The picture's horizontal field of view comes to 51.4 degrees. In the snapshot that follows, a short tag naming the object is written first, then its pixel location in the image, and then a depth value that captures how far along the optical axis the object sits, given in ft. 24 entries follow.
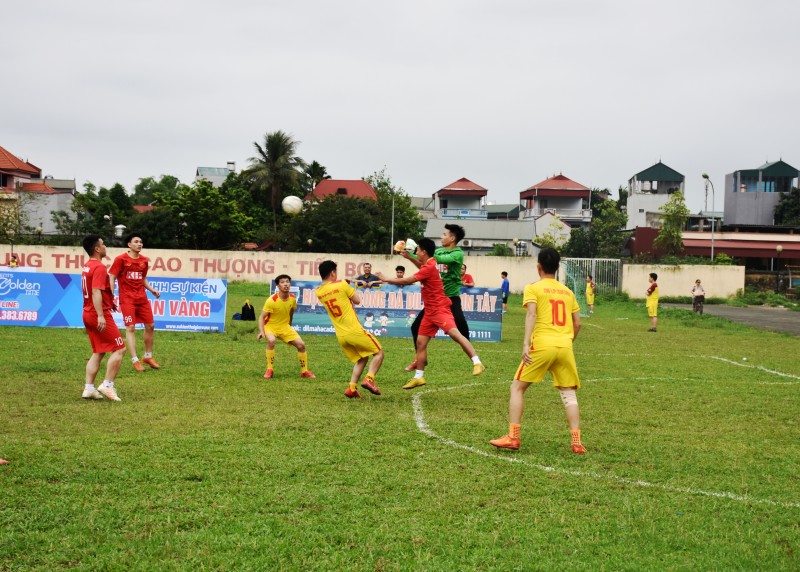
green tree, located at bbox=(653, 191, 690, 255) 203.31
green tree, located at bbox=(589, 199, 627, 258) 250.16
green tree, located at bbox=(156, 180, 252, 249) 195.83
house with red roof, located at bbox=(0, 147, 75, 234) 248.11
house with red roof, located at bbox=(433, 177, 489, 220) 343.67
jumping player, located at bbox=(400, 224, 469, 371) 35.88
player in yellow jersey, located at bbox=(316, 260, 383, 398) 33.81
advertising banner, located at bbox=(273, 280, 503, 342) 68.23
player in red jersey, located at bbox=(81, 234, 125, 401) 31.86
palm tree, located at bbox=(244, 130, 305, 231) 258.37
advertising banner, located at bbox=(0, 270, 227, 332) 65.41
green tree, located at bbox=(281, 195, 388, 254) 198.18
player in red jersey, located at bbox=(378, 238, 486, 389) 35.50
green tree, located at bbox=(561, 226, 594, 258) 250.16
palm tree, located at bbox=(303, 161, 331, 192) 338.54
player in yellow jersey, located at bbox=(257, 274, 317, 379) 41.96
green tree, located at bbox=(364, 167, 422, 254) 209.87
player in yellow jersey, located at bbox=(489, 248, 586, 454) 24.29
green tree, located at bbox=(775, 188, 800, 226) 254.47
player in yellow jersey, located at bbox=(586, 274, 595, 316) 112.09
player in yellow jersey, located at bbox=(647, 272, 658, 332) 86.38
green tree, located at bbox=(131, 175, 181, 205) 415.27
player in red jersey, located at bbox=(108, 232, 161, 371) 41.85
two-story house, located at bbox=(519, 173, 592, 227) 346.95
